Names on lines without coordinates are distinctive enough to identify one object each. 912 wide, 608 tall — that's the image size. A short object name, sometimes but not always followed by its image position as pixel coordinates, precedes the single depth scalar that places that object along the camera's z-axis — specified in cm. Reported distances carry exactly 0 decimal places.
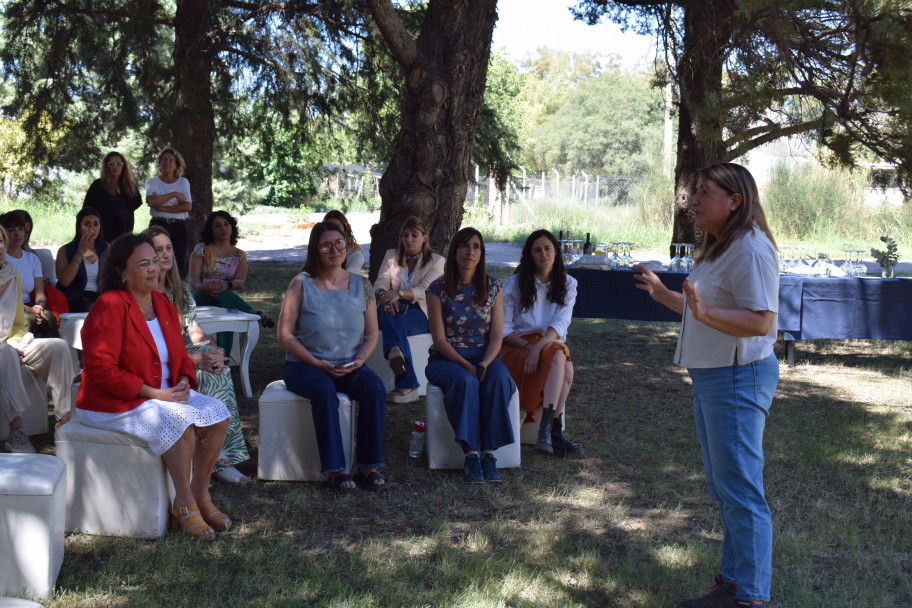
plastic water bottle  491
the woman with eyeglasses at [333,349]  429
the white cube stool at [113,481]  358
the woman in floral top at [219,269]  647
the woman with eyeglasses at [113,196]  749
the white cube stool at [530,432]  515
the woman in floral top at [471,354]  455
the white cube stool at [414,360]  614
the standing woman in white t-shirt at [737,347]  267
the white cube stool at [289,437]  441
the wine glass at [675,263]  768
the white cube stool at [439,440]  466
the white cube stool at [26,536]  296
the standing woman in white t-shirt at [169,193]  768
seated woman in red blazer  354
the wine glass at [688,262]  763
